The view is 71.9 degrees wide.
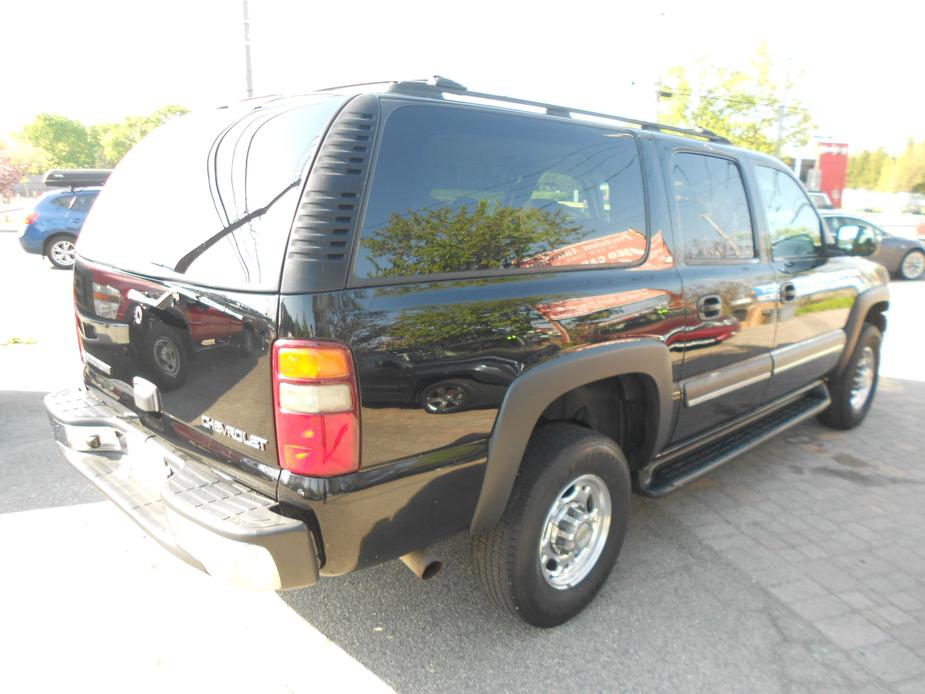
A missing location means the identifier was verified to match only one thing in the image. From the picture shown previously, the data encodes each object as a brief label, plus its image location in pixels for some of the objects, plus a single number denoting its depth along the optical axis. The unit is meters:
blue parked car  12.68
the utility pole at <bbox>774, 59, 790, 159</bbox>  29.88
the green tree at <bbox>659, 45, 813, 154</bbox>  32.31
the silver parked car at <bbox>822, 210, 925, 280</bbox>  13.54
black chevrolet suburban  1.79
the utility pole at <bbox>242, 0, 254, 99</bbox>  13.82
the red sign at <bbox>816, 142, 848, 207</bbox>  38.88
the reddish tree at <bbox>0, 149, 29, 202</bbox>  39.78
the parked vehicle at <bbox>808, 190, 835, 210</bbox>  20.34
